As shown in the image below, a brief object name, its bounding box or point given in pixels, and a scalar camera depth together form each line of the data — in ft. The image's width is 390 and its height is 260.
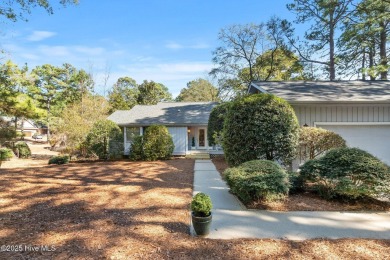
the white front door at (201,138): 63.52
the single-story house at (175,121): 57.16
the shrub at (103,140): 47.42
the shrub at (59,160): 42.47
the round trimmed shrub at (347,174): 15.38
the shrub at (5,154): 52.49
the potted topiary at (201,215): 11.32
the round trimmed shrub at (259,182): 15.69
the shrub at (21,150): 60.59
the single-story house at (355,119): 27.09
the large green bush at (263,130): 22.16
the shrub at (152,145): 45.98
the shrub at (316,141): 23.15
